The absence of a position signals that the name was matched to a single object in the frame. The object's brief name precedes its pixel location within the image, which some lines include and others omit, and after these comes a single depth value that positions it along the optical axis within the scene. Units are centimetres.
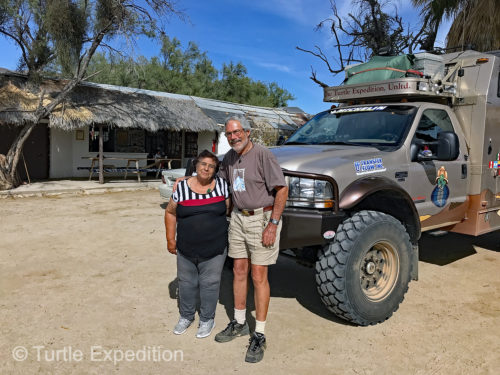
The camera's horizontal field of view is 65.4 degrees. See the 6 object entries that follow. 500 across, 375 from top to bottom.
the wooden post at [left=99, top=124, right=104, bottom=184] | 1415
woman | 323
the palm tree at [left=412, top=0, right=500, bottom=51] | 927
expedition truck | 337
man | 303
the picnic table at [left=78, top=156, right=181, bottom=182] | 1521
